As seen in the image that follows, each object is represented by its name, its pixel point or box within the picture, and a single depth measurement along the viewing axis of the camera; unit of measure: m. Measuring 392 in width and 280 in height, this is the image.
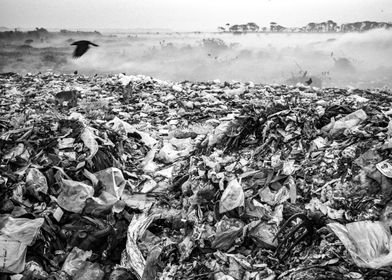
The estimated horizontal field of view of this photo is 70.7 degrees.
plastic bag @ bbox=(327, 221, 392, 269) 1.24
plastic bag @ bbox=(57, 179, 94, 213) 2.13
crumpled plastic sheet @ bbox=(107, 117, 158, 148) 3.56
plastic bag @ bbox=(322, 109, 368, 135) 2.76
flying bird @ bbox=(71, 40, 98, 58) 5.55
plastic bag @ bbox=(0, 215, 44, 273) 1.68
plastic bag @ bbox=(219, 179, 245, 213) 2.01
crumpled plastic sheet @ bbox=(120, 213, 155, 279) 1.72
